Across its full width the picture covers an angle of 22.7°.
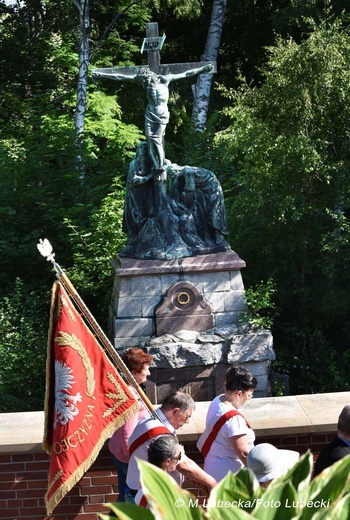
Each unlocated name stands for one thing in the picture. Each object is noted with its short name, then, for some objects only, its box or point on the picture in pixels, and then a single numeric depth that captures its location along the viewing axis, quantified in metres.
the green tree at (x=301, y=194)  11.13
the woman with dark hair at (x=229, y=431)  4.44
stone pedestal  9.93
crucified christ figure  10.34
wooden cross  10.43
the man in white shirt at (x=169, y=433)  4.11
